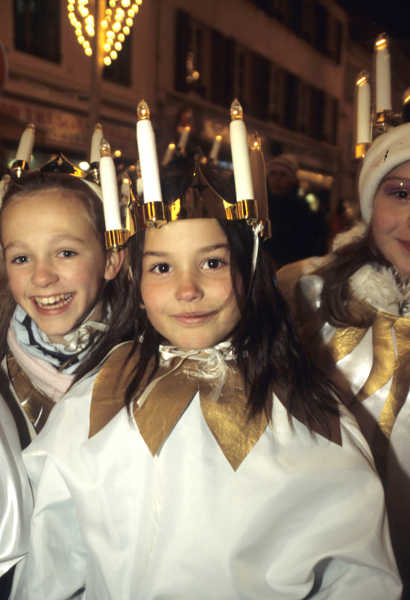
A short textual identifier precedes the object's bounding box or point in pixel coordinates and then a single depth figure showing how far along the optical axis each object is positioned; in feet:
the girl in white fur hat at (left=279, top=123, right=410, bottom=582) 2.15
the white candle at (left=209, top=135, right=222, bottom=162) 3.97
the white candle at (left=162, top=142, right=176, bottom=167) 3.48
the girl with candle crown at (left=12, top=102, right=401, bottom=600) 1.61
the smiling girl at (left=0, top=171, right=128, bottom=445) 2.14
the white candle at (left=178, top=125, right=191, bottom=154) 4.47
